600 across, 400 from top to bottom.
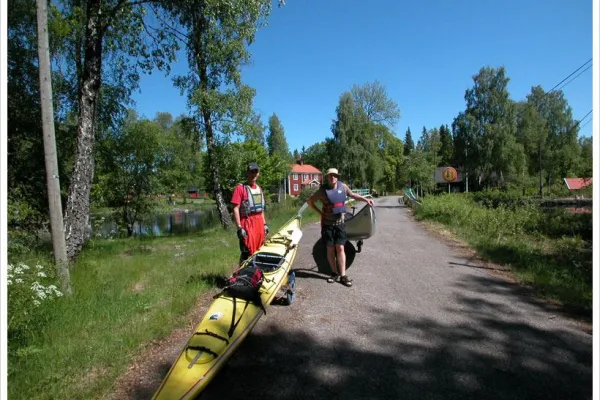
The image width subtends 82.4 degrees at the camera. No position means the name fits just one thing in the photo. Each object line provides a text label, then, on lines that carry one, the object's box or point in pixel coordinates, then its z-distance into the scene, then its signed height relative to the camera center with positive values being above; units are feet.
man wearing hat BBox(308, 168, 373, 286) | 18.37 -0.92
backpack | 12.72 -3.34
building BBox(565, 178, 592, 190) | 152.42 +6.50
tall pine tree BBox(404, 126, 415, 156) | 320.25 +52.54
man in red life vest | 16.93 -0.62
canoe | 22.47 -1.83
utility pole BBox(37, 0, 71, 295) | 16.20 +2.33
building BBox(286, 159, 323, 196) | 244.63 +15.62
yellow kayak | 8.75 -4.25
